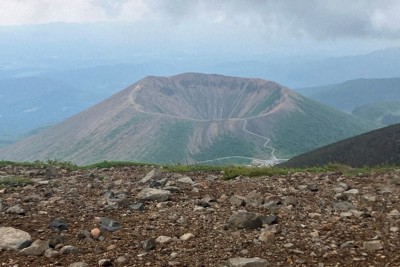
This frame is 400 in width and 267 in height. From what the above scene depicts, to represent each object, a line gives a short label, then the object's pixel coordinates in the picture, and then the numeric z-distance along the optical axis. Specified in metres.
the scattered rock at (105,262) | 7.08
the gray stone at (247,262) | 6.80
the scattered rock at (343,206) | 10.06
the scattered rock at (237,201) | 10.59
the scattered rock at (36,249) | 7.67
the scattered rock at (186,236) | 8.13
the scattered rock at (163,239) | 8.06
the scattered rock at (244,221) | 8.75
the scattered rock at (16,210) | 10.34
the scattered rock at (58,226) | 9.02
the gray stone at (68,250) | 7.68
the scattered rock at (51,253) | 7.57
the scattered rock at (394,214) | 9.29
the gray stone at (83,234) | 8.52
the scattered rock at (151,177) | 14.50
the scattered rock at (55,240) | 8.02
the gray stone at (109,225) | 8.92
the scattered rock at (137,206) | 10.48
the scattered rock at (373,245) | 7.56
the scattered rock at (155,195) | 11.35
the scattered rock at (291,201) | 10.51
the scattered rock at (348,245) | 7.66
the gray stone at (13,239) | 7.96
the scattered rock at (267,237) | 8.00
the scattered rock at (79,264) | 6.94
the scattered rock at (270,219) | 8.98
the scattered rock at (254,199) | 10.70
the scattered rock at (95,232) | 8.58
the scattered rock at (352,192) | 11.55
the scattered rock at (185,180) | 13.99
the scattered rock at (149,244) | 7.69
